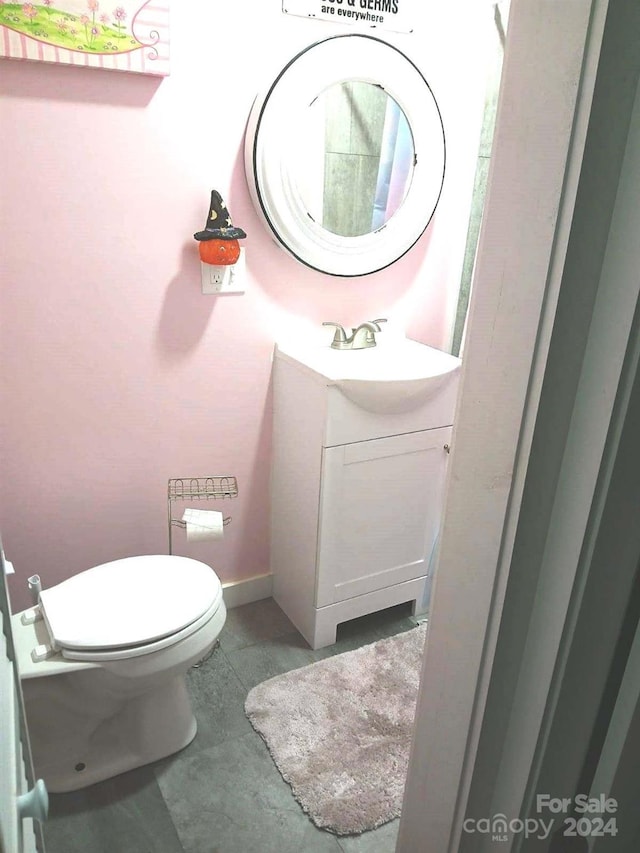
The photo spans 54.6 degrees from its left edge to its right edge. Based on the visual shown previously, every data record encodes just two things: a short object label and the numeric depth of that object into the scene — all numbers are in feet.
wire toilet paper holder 6.65
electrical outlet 6.10
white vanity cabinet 6.19
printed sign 5.69
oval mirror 5.79
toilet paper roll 6.05
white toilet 4.76
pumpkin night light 5.75
